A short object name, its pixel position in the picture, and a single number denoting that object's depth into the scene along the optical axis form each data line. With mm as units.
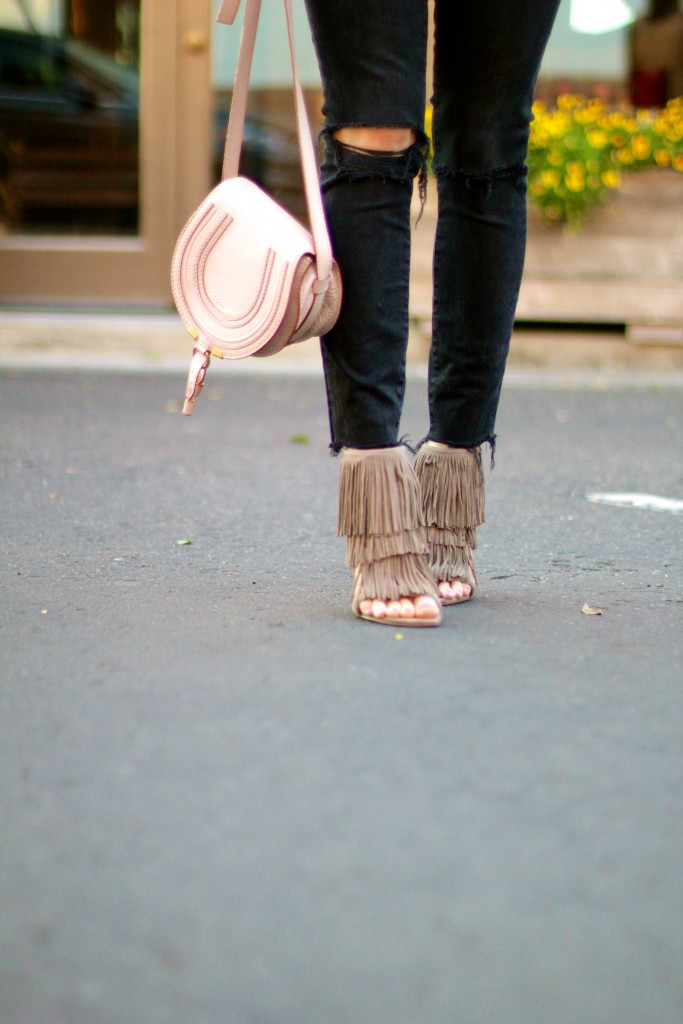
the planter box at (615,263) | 9984
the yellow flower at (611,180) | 9812
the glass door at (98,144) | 11391
